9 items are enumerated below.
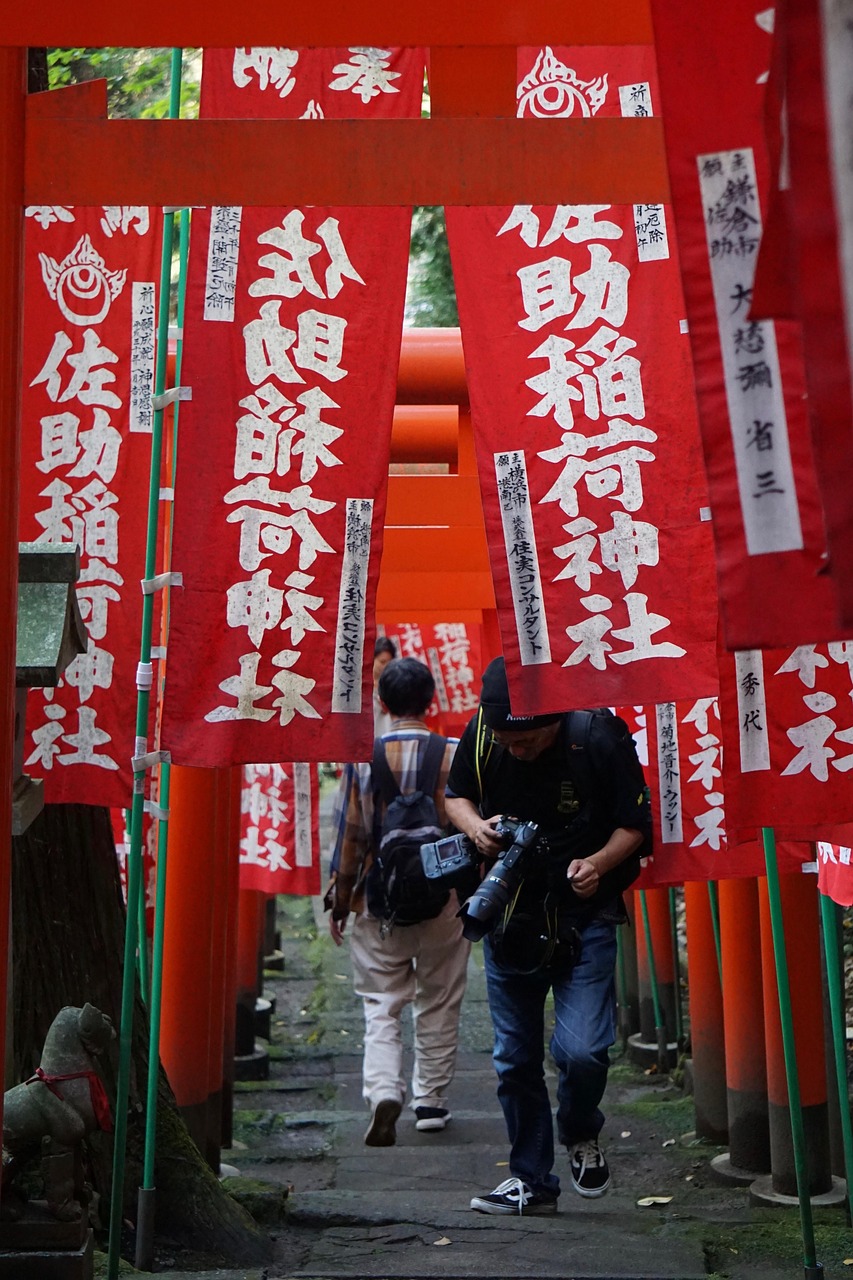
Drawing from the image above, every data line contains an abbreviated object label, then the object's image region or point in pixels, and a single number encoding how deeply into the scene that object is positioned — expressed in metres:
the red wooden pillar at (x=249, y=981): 10.41
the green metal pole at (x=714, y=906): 8.02
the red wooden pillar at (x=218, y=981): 6.95
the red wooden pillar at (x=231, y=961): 8.02
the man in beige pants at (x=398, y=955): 7.65
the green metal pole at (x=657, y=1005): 9.52
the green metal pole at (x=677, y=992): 9.78
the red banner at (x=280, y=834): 10.77
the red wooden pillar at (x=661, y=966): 9.76
